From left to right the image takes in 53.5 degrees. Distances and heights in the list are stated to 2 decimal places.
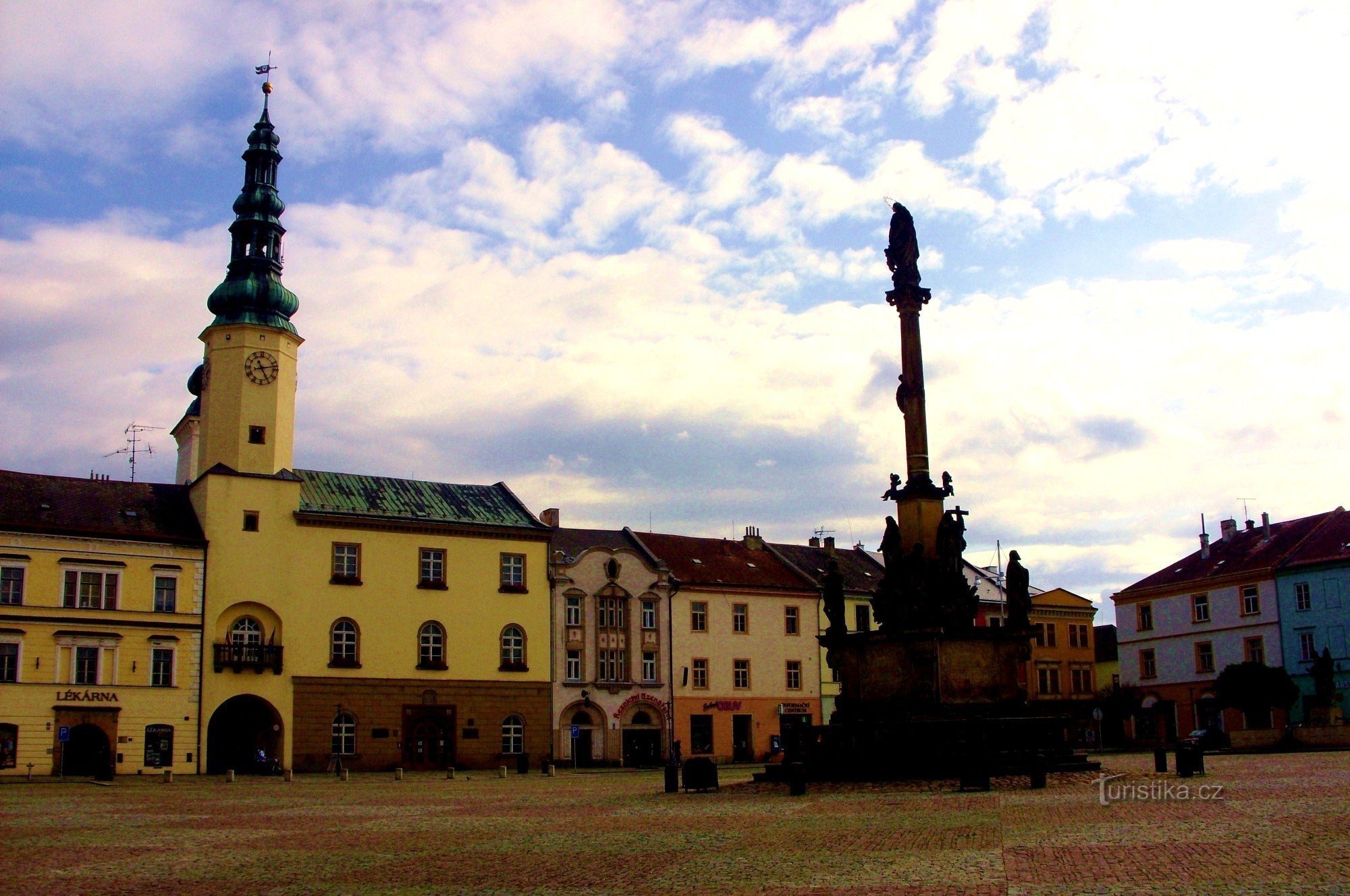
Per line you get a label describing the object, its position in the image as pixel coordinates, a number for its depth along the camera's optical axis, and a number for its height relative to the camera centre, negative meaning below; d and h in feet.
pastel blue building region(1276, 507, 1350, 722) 198.70 +9.87
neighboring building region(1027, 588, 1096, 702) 245.24 +4.44
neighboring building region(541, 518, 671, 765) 191.11 +3.82
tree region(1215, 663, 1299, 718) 188.75 -2.63
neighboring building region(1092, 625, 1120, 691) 296.16 +2.56
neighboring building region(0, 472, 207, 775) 154.20 +7.20
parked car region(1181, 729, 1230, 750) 171.63 -8.78
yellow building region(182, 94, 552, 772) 170.40 +12.81
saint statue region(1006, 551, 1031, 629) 87.66 +5.35
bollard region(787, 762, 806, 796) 78.79 -5.82
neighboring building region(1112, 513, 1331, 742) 214.07 +7.90
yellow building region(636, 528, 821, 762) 201.67 +4.65
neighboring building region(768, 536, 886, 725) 215.72 +17.94
